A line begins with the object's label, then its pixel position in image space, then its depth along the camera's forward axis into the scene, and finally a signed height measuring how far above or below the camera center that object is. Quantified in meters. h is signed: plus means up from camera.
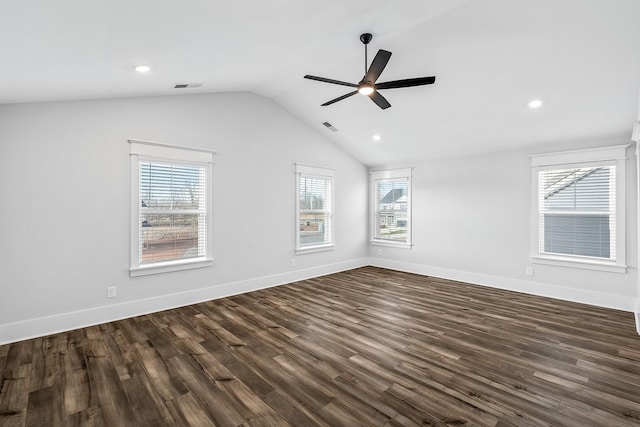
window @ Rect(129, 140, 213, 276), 4.09 +0.05
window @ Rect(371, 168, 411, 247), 6.86 +0.13
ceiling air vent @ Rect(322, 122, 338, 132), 5.95 +1.66
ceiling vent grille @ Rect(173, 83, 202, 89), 3.85 +1.58
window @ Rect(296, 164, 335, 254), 6.07 +0.08
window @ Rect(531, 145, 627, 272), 4.43 +0.10
